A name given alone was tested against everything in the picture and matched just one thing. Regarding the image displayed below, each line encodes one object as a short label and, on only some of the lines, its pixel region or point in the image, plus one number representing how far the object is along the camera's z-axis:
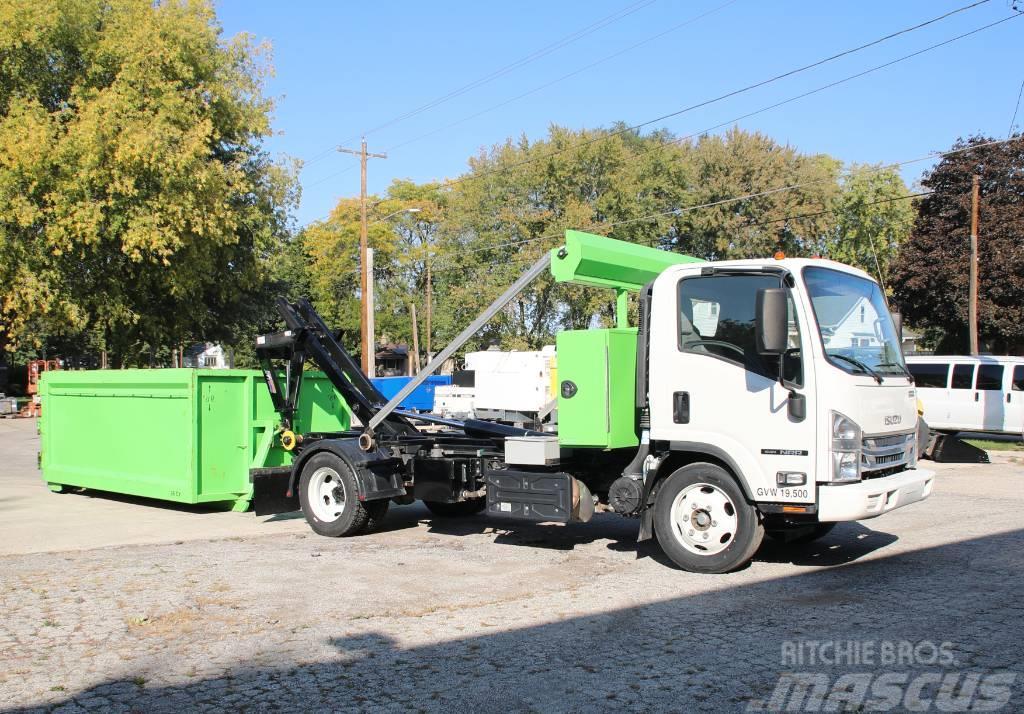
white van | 18.95
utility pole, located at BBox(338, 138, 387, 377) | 32.43
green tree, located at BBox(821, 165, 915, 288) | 53.72
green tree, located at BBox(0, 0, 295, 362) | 21.64
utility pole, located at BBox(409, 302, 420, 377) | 61.73
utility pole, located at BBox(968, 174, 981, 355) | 31.59
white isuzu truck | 7.08
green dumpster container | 11.03
